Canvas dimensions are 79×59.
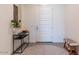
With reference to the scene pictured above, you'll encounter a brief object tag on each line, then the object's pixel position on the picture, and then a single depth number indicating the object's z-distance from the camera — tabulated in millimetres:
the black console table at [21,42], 1540
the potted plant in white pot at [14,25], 1407
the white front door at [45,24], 2326
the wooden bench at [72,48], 1504
